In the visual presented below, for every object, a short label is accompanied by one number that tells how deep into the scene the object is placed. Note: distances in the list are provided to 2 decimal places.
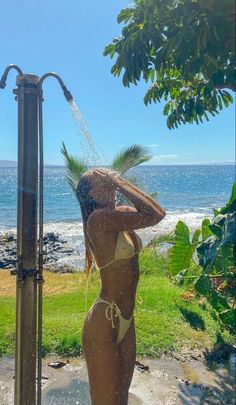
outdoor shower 2.19
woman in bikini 2.27
